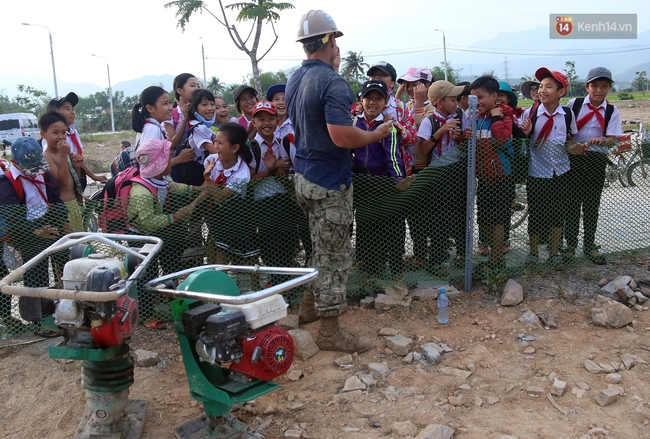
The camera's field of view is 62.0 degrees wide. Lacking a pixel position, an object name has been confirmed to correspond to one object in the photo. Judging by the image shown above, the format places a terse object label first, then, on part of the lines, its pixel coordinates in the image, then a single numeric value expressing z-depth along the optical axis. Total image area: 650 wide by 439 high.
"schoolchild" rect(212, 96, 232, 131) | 5.96
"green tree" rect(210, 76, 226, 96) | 53.75
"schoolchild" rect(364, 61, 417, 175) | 4.70
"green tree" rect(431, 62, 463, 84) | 53.69
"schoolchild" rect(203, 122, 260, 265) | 4.27
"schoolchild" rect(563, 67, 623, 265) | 4.95
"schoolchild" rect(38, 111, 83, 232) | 4.70
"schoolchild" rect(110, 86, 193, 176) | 5.01
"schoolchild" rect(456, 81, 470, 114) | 5.29
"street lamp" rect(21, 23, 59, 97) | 36.91
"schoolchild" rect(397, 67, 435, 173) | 5.57
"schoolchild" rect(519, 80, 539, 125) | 5.30
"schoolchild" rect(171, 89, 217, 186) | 4.93
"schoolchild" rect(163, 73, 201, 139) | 5.50
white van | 33.56
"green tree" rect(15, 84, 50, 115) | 44.86
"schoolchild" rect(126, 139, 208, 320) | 4.10
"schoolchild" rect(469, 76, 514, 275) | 4.70
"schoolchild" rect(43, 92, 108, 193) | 5.34
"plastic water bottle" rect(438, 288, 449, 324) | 4.30
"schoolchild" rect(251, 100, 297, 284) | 4.38
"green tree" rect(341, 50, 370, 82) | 49.25
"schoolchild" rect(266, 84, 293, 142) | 4.83
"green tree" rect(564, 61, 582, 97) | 56.00
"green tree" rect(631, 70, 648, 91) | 71.12
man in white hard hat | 3.41
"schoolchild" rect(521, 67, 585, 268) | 4.84
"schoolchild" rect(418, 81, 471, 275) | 4.67
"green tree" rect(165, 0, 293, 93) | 19.41
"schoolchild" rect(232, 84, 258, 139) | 5.31
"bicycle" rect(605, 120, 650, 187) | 4.91
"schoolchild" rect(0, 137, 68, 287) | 4.07
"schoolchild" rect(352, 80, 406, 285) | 4.44
